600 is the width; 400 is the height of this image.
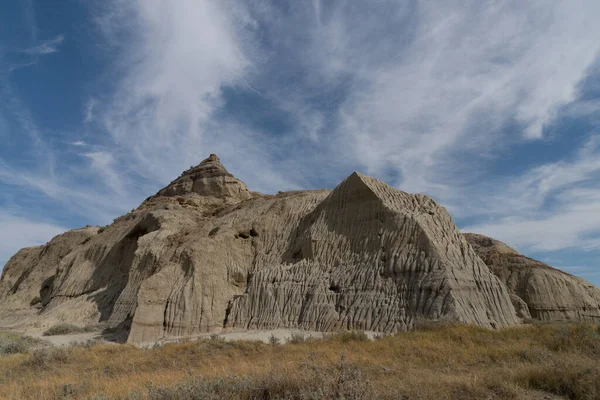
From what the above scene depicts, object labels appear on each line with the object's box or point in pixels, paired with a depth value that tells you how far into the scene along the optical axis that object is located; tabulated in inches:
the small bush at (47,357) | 503.9
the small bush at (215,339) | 625.7
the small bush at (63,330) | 991.6
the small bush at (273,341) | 603.7
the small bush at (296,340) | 614.5
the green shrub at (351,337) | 588.4
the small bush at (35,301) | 1504.7
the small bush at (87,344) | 682.2
